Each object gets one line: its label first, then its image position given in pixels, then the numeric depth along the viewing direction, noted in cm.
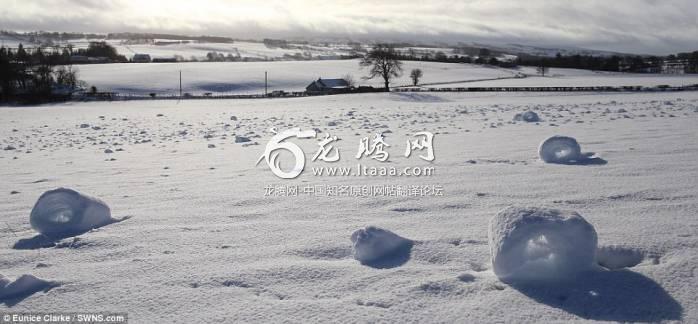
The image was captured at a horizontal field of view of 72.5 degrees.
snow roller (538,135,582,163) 604
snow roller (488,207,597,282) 262
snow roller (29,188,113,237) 373
